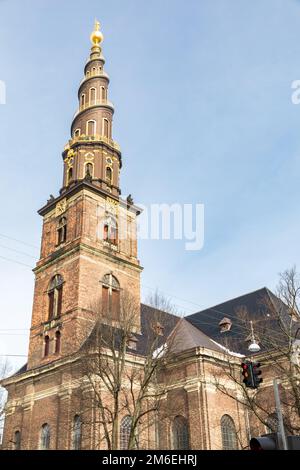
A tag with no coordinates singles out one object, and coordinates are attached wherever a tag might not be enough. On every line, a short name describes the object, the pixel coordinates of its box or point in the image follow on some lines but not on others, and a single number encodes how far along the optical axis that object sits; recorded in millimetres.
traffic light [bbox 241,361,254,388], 15578
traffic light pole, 10095
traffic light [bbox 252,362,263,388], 15582
